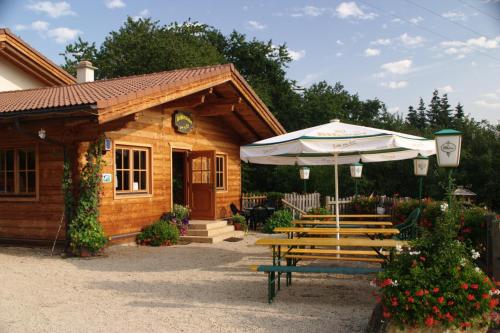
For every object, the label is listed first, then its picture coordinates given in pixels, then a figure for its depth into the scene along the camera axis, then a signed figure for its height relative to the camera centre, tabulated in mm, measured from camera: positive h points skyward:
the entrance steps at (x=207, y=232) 11172 -1246
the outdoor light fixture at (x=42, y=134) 8789 +961
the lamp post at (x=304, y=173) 13877 +253
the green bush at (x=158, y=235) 10531 -1195
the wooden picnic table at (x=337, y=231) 6261 -709
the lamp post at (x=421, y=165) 9633 +314
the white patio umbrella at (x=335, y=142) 5938 +524
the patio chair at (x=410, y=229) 7354 -821
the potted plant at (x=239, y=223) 13305 -1182
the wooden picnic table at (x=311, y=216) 7949 -652
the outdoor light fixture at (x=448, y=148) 4805 +333
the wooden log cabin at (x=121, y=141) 8891 +960
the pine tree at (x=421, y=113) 66375 +10126
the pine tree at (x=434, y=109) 63781 +10192
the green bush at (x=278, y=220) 13320 -1137
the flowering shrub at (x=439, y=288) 3680 -886
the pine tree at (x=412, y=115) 64925 +9545
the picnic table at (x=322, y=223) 7771 -707
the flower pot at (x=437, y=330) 3688 -1206
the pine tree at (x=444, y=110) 61078 +9709
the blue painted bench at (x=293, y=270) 5082 -1008
